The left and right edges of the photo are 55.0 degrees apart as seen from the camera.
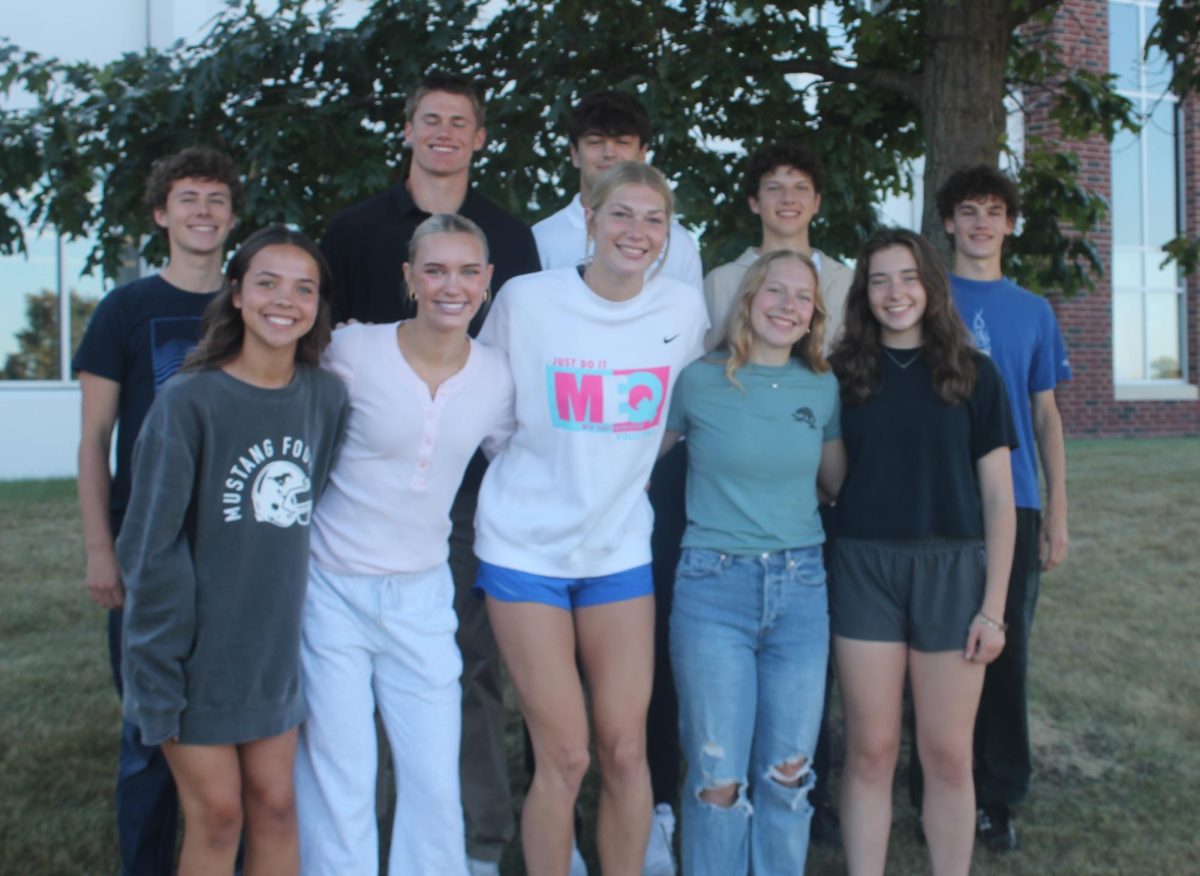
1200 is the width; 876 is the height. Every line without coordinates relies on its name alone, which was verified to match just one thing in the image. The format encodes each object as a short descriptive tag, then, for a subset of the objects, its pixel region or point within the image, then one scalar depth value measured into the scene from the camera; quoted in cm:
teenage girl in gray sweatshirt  254
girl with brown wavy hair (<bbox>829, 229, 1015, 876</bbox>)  308
